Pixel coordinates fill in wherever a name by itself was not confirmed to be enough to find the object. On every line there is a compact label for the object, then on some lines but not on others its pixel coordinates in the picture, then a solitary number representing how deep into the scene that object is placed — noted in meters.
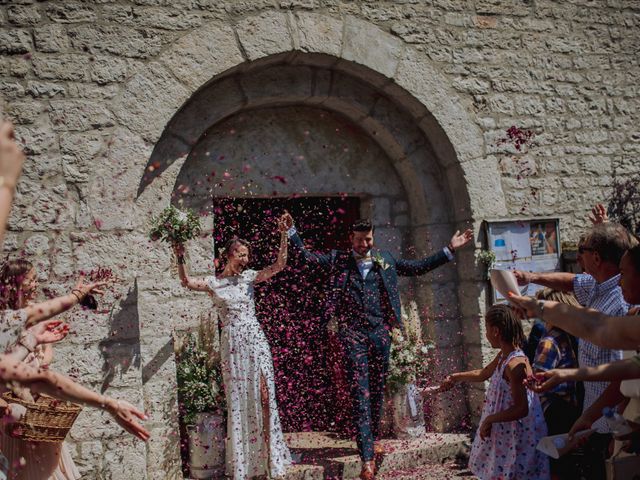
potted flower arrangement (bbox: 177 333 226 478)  5.04
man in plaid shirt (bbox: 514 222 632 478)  3.38
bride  4.85
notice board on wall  5.95
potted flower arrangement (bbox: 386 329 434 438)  5.70
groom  5.10
